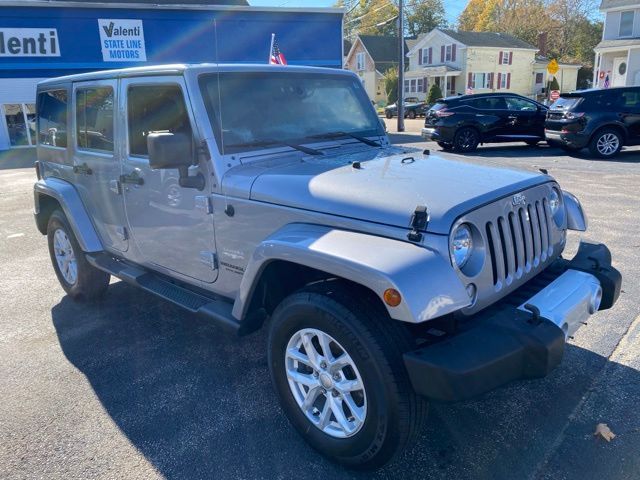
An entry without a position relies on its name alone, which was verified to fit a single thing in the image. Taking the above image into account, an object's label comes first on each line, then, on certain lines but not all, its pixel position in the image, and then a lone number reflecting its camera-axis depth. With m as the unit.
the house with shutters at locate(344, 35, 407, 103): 52.56
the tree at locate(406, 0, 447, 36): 70.62
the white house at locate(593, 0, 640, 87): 32.56
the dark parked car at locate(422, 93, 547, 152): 15.20
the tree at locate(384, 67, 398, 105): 44.81
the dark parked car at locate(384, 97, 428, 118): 36.19
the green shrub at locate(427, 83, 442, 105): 39.06
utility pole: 22.59
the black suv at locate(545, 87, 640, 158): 12.79
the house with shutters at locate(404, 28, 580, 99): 44.69
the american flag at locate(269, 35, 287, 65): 7.24
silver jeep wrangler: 2.27
